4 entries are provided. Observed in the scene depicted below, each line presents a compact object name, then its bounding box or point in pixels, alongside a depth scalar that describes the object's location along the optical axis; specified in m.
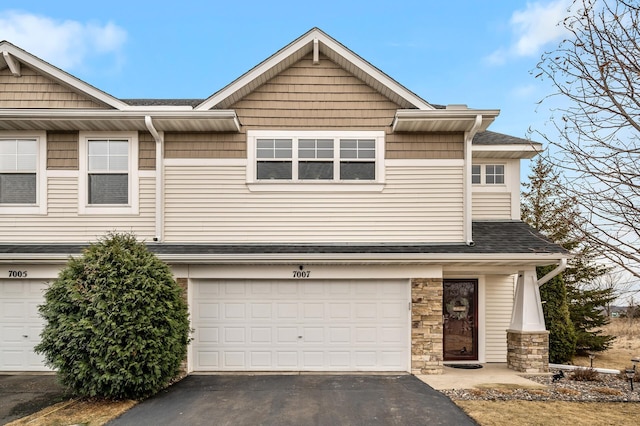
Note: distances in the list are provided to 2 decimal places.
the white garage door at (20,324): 9.42
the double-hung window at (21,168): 9.72
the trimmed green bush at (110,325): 6.97
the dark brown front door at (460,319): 10.77
